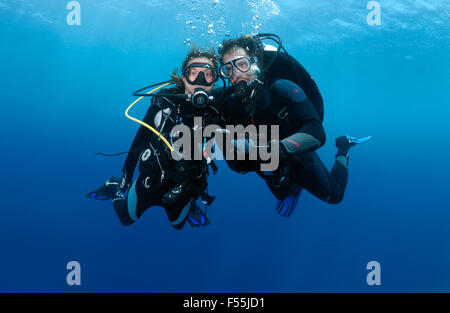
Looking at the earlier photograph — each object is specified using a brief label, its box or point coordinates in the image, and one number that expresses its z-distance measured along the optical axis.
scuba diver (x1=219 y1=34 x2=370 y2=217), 2.94
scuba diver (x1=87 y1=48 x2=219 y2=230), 3.10
